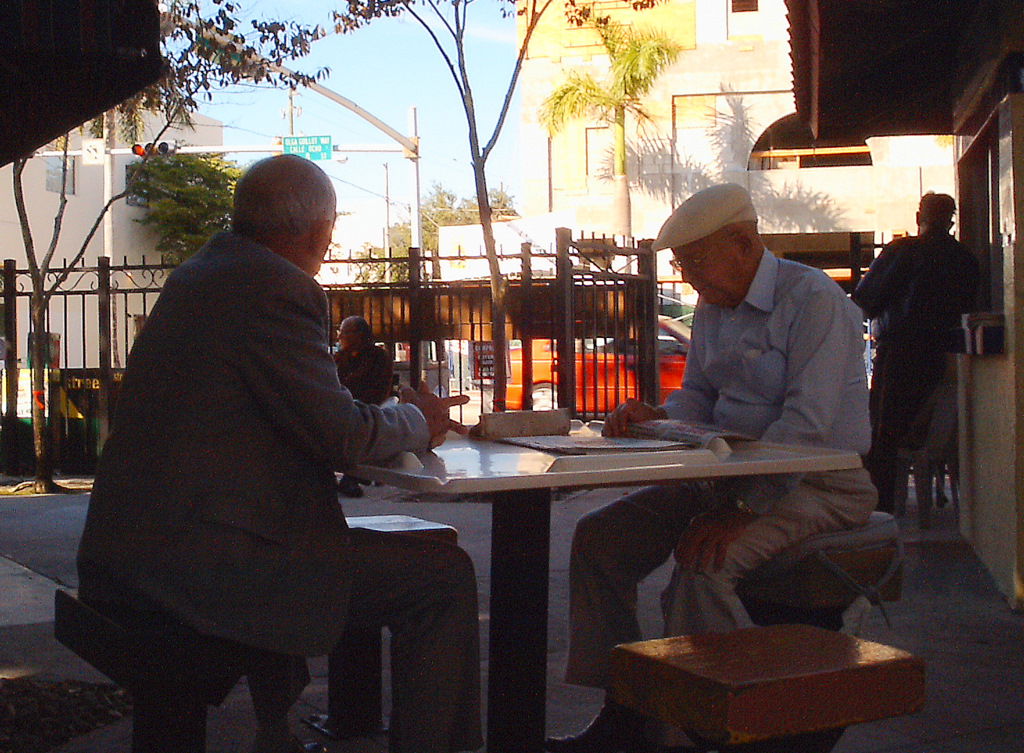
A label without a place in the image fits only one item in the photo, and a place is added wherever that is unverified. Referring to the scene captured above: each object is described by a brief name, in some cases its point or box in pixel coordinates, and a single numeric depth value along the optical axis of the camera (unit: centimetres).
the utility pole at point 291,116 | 4041
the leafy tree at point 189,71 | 1123
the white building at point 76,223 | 3058
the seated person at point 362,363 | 1080
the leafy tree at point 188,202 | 3612
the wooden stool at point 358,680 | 403
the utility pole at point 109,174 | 1906
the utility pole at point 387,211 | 5841
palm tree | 3228
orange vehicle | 1161
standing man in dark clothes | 742
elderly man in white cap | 337
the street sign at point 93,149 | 2483
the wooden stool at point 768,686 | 245
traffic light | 1265
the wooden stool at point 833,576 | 343
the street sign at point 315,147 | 2616
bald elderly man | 275
